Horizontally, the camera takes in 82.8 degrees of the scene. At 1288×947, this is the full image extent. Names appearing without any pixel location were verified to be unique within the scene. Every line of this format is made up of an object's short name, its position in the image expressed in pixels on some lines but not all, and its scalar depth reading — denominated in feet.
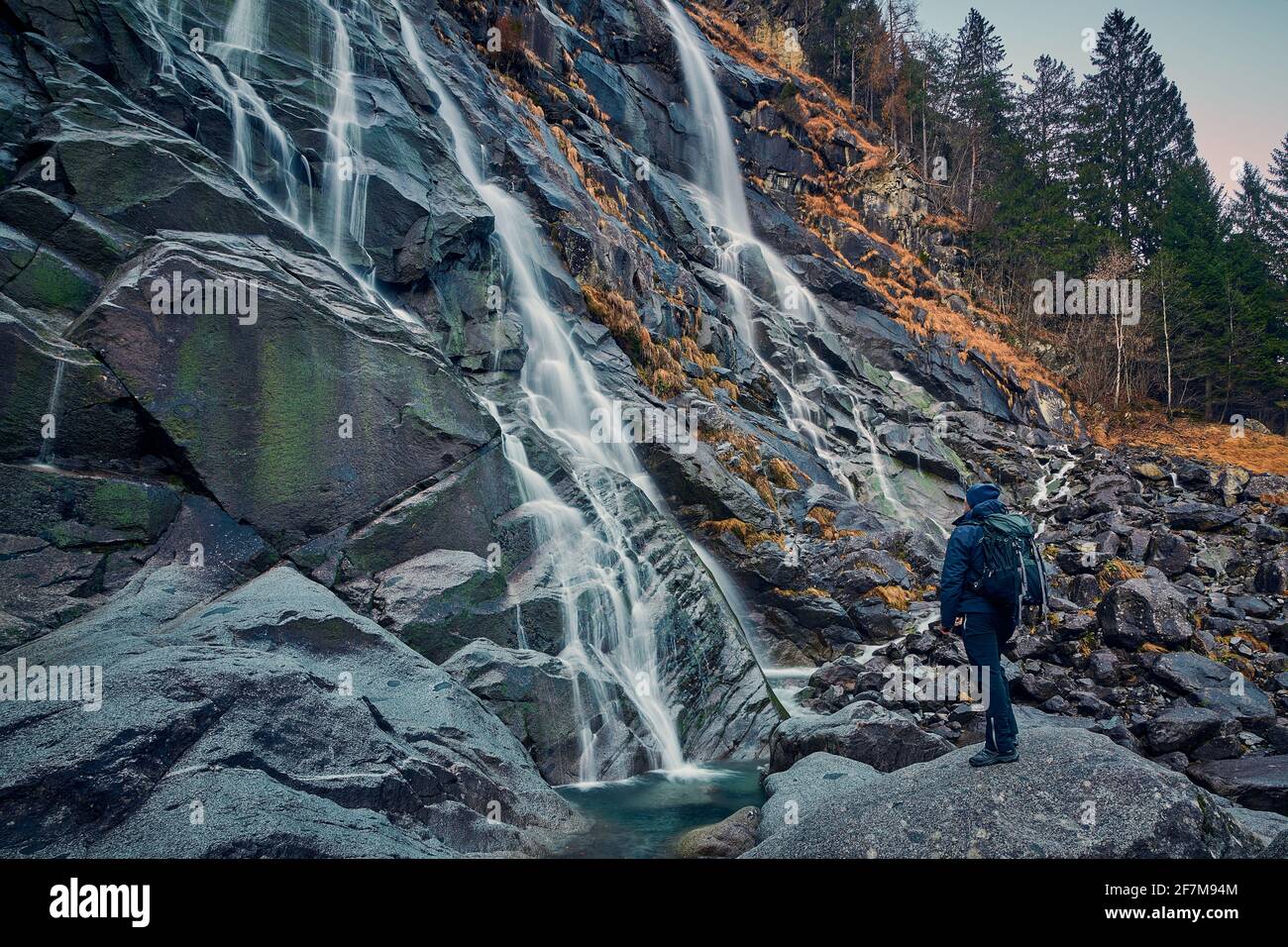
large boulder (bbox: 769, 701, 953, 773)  31.22
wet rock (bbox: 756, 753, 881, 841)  25.04
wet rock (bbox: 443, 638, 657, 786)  30.63
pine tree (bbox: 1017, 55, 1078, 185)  174.29
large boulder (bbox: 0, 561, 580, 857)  17.01
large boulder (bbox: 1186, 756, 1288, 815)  30.07
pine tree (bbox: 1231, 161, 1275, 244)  167.19
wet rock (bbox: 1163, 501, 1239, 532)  77.92
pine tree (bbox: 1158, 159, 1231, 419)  143.54
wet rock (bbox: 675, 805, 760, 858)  24.52
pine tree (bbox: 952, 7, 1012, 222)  173.58
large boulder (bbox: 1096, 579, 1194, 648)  45.37
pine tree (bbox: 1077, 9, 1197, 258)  166.09
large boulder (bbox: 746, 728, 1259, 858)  17.12
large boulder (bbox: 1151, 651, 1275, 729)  37.17
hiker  18.98
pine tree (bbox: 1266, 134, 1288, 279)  157.73
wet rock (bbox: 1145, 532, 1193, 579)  64.64
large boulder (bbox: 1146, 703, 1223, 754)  35.63
